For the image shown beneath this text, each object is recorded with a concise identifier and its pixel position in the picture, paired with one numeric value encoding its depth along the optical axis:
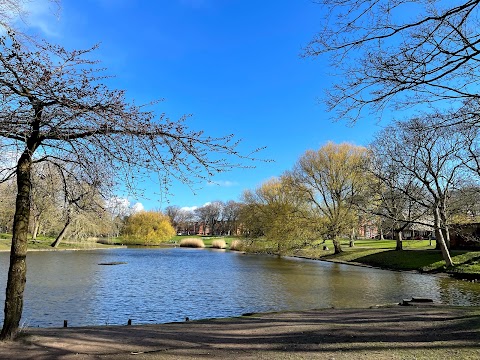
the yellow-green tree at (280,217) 38.38
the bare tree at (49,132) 4.60
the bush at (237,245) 52.46
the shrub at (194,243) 66.75
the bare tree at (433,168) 23.97
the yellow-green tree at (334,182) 36.94
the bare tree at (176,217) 120.69
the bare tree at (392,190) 27.62
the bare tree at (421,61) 5.57
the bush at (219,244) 62.53
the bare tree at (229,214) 107.95
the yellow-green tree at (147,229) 71.50
